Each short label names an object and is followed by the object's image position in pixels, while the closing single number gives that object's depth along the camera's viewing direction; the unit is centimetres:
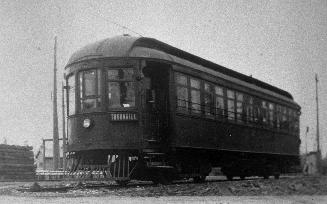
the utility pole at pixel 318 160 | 2081
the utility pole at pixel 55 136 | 2728
